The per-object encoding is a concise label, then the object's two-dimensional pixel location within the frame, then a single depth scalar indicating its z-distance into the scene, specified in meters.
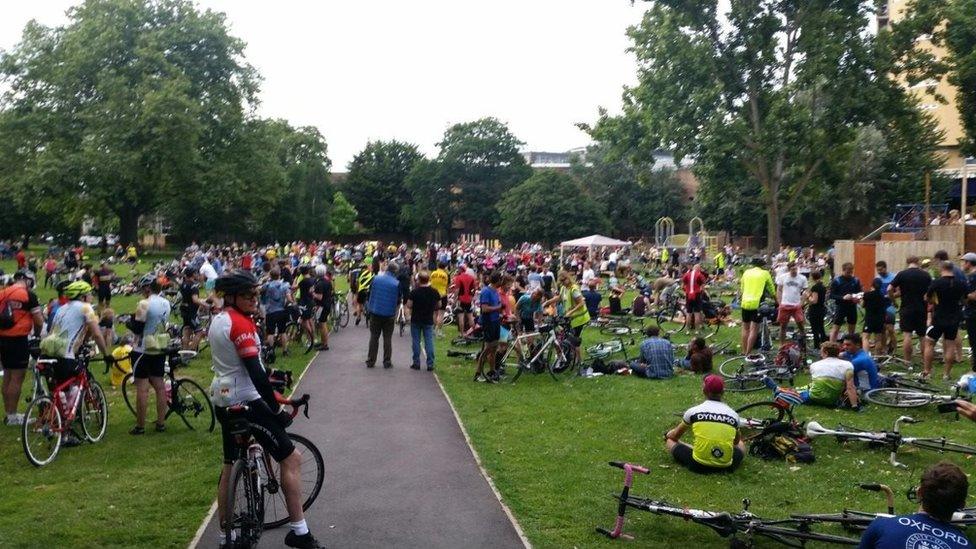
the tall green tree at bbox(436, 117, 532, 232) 82.00
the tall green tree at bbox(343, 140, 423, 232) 88.25
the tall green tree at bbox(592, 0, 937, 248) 32.62
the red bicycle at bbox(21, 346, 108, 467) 8.85
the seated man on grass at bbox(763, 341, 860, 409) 11.27
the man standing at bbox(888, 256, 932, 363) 13.59
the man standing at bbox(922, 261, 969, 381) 12.73
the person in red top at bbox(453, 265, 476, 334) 19.58
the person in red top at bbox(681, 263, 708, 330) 19.22
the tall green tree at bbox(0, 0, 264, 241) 45.50
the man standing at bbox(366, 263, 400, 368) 15.01
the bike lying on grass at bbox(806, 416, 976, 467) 8.62
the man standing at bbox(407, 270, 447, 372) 14.88
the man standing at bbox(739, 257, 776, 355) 15.38
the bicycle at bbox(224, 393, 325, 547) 5.94
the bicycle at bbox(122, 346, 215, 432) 10.26
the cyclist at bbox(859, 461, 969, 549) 3.91
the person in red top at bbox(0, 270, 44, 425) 9.74
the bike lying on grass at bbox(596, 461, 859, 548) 6.19
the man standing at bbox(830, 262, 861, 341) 15.53
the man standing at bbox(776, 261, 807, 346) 15.73
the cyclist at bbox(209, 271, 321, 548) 5.82
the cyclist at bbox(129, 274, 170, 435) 9.83
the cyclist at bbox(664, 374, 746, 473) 8.31
